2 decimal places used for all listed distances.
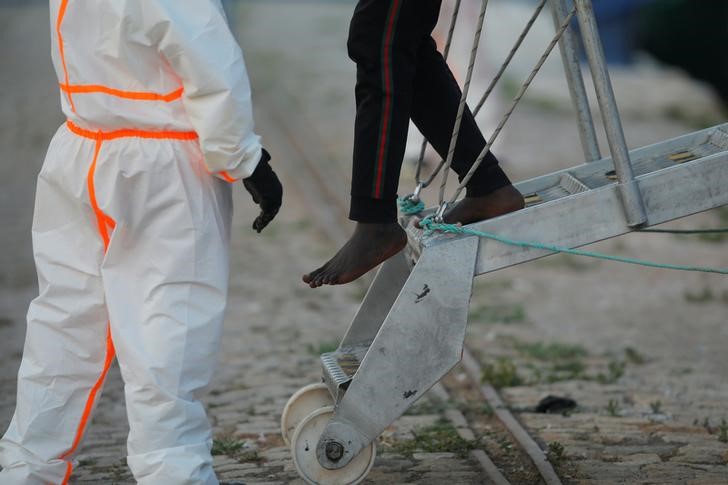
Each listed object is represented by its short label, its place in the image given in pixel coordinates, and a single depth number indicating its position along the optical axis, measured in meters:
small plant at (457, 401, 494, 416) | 11.12
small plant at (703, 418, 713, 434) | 10.38
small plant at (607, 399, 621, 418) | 11.02
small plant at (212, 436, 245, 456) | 9.91
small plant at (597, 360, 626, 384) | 12.37
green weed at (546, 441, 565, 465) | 9.32
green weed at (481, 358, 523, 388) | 12.12
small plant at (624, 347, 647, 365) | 13.22
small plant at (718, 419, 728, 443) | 10.00
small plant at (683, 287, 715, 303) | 16.16
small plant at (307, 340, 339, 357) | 13.27
